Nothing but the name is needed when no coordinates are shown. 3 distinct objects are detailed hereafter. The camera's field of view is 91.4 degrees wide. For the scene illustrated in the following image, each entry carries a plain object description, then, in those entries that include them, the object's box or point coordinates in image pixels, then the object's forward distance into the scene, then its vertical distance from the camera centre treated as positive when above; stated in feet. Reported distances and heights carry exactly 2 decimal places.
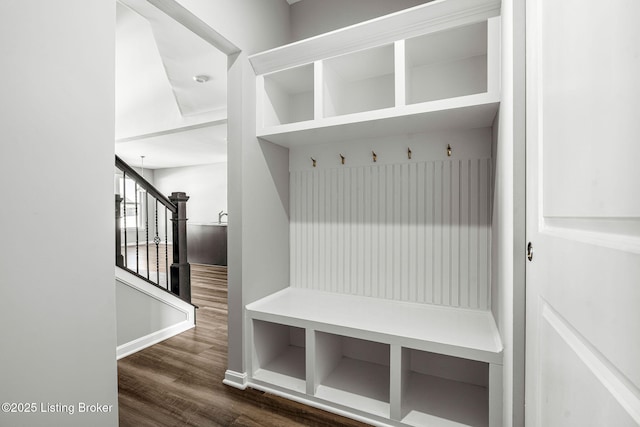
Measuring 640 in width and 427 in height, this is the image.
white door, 1.52 -0.02
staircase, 7.79 -2.40
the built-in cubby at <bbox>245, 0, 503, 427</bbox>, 5.08 -0.20
